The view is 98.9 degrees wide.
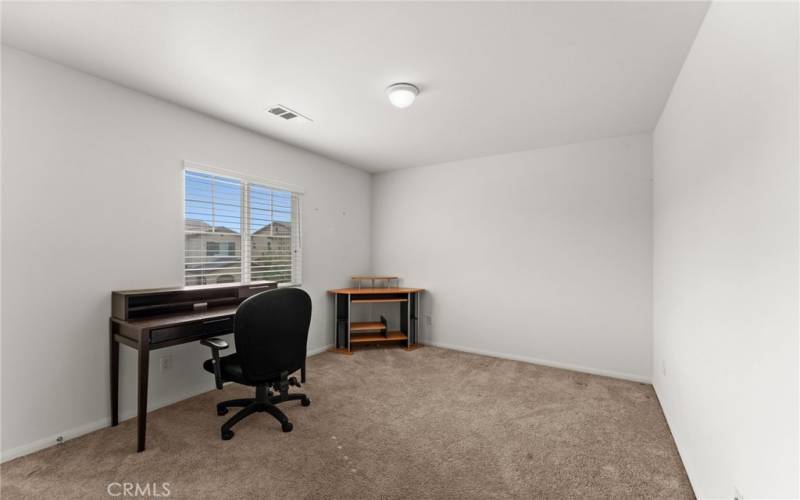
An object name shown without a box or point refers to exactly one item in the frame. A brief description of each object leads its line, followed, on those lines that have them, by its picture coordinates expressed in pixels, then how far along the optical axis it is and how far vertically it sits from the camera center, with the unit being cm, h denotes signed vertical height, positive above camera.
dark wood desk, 221 -47
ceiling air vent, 298 +126
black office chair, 229 -65
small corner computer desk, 445 -94
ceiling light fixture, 252 +119
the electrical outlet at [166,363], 282 -90
